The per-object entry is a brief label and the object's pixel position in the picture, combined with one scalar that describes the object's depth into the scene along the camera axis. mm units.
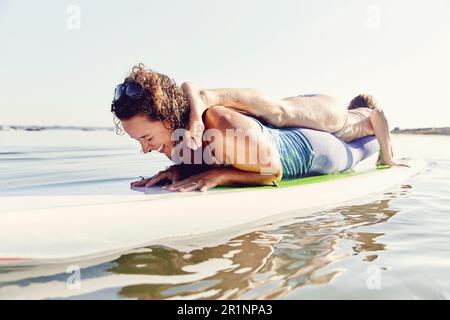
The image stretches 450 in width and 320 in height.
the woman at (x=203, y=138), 2678
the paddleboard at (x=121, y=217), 2027
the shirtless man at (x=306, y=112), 2949
